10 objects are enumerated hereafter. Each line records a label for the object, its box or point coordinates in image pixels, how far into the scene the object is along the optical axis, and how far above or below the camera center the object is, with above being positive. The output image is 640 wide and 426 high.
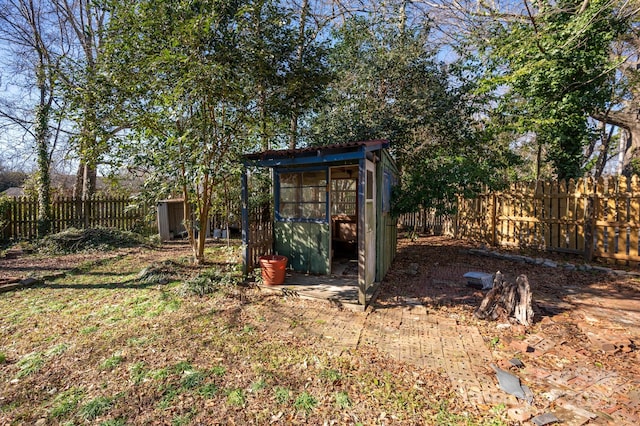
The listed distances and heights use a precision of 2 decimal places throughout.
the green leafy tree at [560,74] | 7.90 +3.85
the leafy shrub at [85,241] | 8.40 -0.76
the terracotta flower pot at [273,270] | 5.19 -0.96
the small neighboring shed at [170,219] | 10.05 -0.16
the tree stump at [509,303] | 4.00 -1.25
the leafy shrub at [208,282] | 5.06 -1.18
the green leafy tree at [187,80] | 4.69 +2.16
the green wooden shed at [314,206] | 5.08 +0.13
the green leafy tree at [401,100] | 9.07 +3.45
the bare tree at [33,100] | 9.59 +4.56
